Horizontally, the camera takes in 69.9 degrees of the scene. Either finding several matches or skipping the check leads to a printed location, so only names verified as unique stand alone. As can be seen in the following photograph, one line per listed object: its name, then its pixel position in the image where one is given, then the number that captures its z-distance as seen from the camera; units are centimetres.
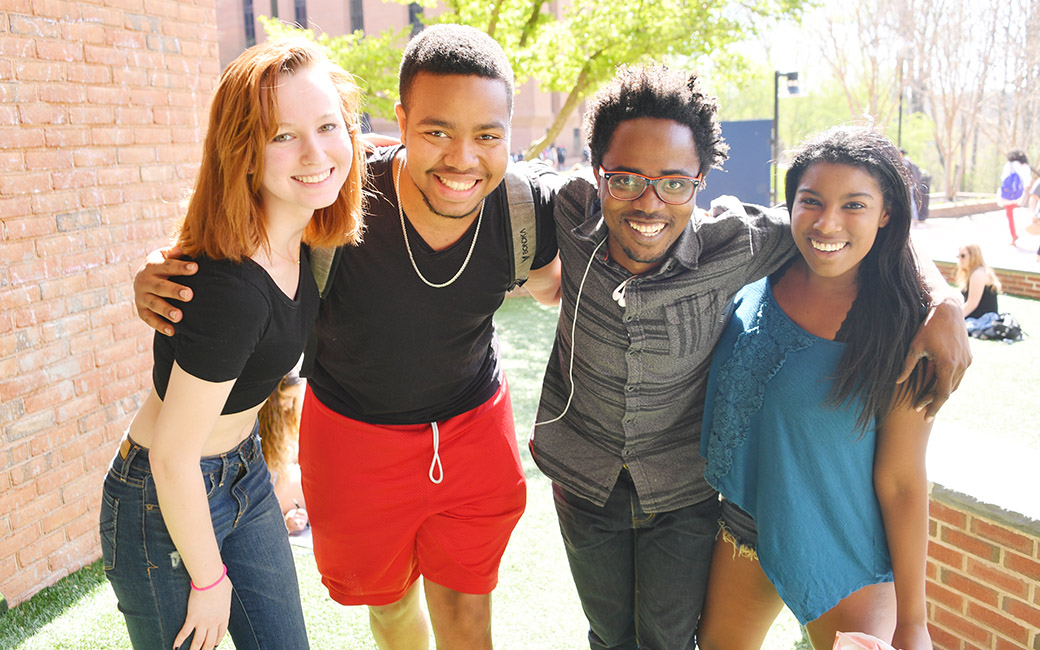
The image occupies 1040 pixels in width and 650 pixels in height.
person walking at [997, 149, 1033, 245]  1437
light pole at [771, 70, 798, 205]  1290
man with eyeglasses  231
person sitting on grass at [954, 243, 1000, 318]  848
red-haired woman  177
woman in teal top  208
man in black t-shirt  230
